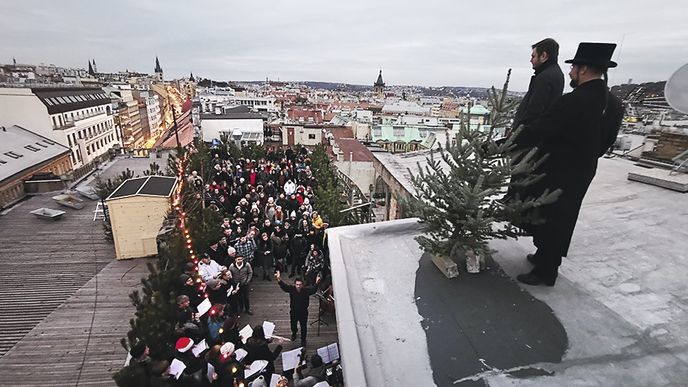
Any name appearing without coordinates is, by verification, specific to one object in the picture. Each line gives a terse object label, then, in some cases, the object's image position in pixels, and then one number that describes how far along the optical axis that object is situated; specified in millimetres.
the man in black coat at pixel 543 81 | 4406
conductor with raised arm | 7465
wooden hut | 11859
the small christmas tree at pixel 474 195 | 3893
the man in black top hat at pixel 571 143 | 3705
